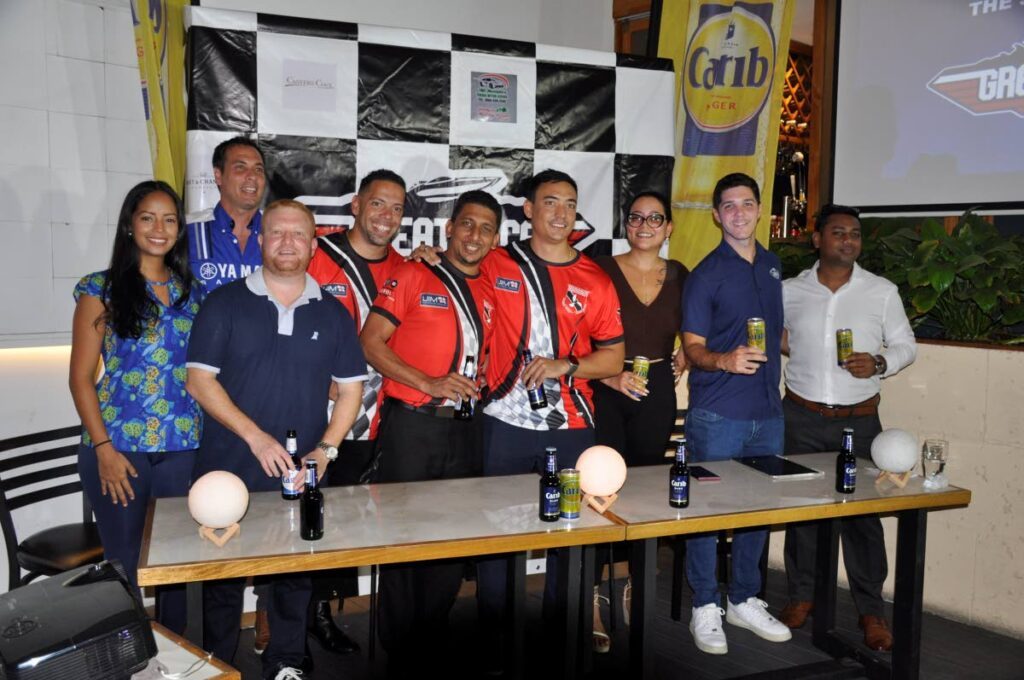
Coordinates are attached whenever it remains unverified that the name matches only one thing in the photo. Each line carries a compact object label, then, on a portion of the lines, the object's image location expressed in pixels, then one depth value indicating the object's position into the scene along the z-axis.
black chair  3.12
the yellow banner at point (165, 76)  3.38
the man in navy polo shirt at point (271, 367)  2.62
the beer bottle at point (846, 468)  2.87
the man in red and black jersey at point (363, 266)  3.32
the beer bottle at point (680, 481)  2.66
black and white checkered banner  3.41
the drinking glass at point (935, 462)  2.98
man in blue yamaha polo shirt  3.20
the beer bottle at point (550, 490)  2.48
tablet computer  3.07
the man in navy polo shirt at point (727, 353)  3.42
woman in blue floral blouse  2.73
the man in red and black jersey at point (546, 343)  3.15
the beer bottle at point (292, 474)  2.44
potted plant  3.79
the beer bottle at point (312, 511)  2.29
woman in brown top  3.51
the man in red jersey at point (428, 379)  3.10
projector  1.58
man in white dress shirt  3.62
